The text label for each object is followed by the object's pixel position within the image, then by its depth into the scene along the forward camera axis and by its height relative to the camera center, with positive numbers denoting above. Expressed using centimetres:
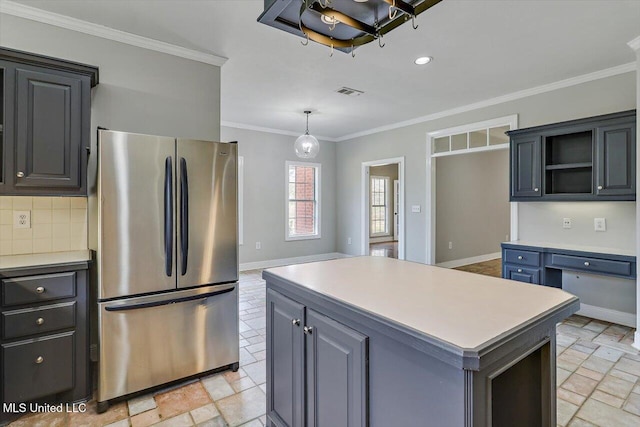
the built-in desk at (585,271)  322 -61
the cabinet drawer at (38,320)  191 -63
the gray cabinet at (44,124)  203 +57
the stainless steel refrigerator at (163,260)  211 -32
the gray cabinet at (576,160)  320 +59
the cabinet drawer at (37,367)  191 -91
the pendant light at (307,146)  458 +94
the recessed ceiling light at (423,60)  325 +152
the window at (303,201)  686 +27
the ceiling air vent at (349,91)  418 +157
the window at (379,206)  1053 +26
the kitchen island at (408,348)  97 -47
